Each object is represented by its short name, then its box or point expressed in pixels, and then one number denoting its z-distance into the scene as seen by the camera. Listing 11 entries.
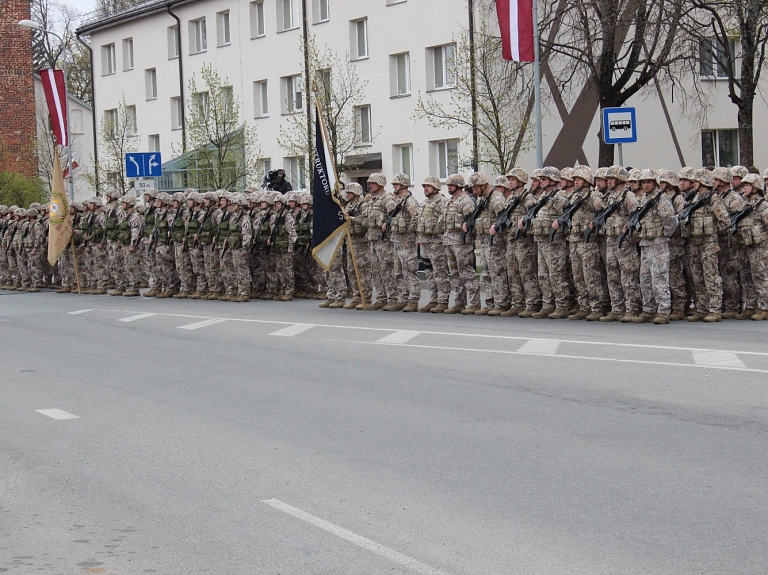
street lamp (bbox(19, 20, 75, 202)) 38.70
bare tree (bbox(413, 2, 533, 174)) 31.47
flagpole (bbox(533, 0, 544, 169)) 22.44
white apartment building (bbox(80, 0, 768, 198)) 38.78
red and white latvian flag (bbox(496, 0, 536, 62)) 21.79
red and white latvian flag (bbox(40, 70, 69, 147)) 35.03
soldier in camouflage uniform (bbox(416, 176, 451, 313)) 18.42
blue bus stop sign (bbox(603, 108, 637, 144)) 20.22
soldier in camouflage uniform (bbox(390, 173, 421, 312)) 18.94
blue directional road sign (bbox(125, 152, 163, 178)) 31.14
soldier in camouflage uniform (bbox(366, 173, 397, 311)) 19.39
